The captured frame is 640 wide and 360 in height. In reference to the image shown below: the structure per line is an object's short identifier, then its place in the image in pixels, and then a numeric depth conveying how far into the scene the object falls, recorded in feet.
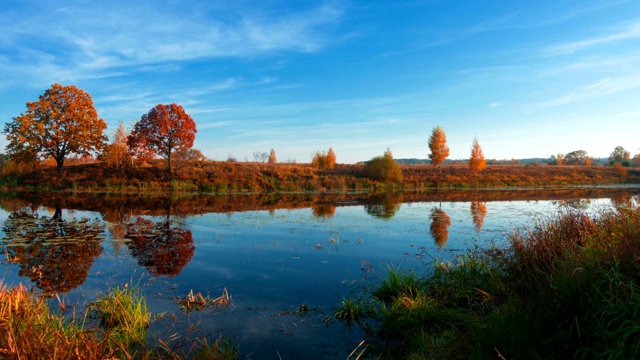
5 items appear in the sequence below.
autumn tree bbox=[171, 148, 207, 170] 136.19
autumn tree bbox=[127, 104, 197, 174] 121.90
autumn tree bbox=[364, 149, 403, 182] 148.77
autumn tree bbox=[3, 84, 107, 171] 114.93
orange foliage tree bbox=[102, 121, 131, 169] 125.59
